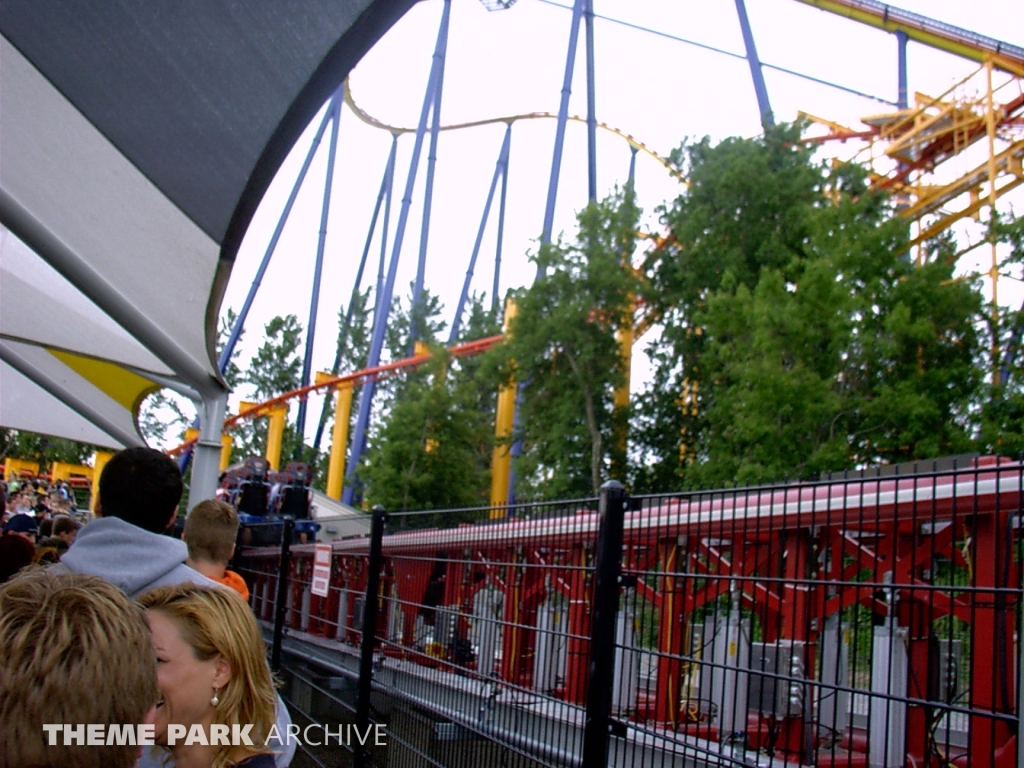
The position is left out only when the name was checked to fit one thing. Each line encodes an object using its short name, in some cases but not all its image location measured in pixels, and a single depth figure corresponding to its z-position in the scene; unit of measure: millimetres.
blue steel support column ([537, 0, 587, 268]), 25578
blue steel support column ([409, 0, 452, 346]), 27344
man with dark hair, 2168
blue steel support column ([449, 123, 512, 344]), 32594
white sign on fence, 4812
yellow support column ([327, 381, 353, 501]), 30578
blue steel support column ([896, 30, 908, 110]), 21969
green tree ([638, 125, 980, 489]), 16453
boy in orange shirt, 3283
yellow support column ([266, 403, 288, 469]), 32969
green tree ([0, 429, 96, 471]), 37819
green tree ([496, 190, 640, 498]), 24266
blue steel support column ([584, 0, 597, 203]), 26109
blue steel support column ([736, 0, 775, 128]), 23984
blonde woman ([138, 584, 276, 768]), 1652
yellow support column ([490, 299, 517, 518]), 25656
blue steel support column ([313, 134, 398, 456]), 34125
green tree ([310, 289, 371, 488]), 48750
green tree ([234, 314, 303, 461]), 48312
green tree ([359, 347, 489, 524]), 25984
